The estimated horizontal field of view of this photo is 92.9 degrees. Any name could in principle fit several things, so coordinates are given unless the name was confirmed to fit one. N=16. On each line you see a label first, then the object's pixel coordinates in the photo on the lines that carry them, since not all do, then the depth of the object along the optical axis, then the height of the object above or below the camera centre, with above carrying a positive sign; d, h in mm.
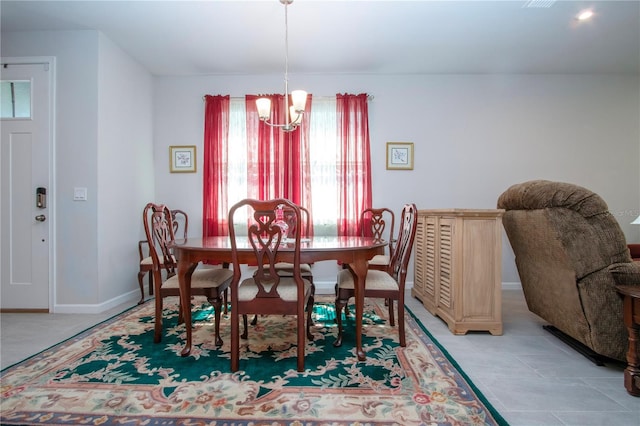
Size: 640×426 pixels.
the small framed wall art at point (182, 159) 3947 +662
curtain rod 3846 +1419
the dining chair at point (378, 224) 3240 -187
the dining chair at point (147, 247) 3158 -427
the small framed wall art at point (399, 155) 3902 +683
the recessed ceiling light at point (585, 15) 2676 +1727
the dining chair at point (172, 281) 2031 -494
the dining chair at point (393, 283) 2061 -519
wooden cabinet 2324 -480
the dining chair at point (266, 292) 1707 -490
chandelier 2357 +837
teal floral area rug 1392 -946
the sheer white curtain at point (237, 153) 3875 +723
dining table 1826 -291
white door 2930 +114
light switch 2941 +160
